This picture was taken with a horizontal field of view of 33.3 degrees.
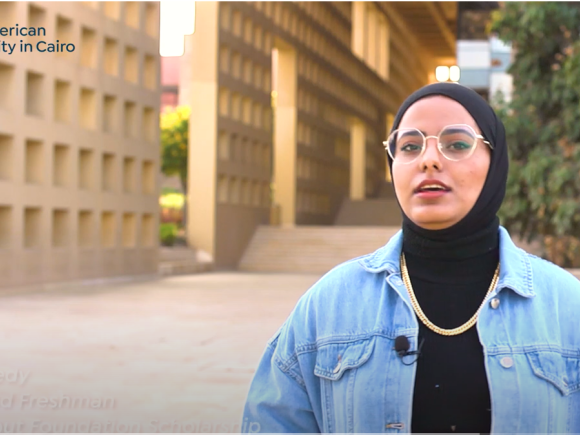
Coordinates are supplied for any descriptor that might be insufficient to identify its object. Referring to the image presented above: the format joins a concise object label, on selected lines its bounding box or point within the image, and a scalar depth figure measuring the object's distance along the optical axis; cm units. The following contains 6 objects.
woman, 211
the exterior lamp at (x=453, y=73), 2624
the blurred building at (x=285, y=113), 2759
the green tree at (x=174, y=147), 3916
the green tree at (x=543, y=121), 1947
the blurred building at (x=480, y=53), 3211
